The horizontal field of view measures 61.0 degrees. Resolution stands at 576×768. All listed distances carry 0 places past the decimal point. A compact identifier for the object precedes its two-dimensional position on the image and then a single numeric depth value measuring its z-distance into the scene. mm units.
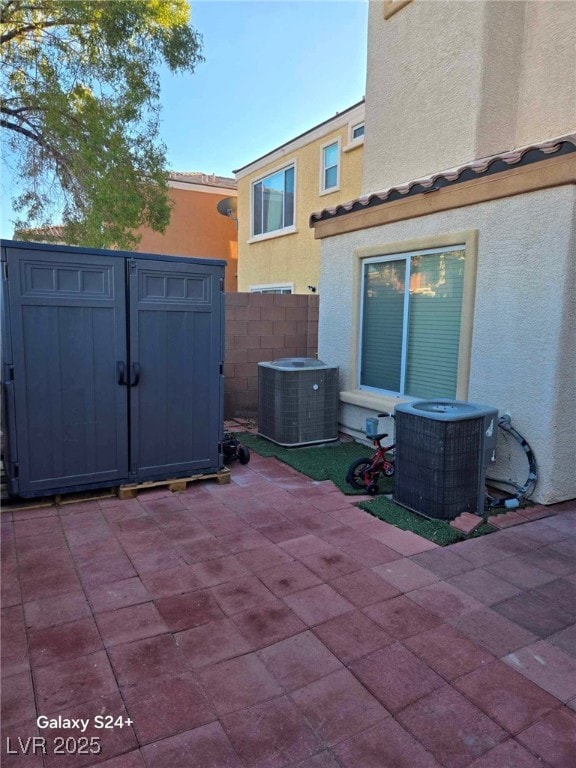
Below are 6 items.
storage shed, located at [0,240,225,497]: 4027
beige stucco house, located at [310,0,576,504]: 4285
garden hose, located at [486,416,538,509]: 4395
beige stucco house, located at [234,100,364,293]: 10117
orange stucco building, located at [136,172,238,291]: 15086
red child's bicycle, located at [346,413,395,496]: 4886
